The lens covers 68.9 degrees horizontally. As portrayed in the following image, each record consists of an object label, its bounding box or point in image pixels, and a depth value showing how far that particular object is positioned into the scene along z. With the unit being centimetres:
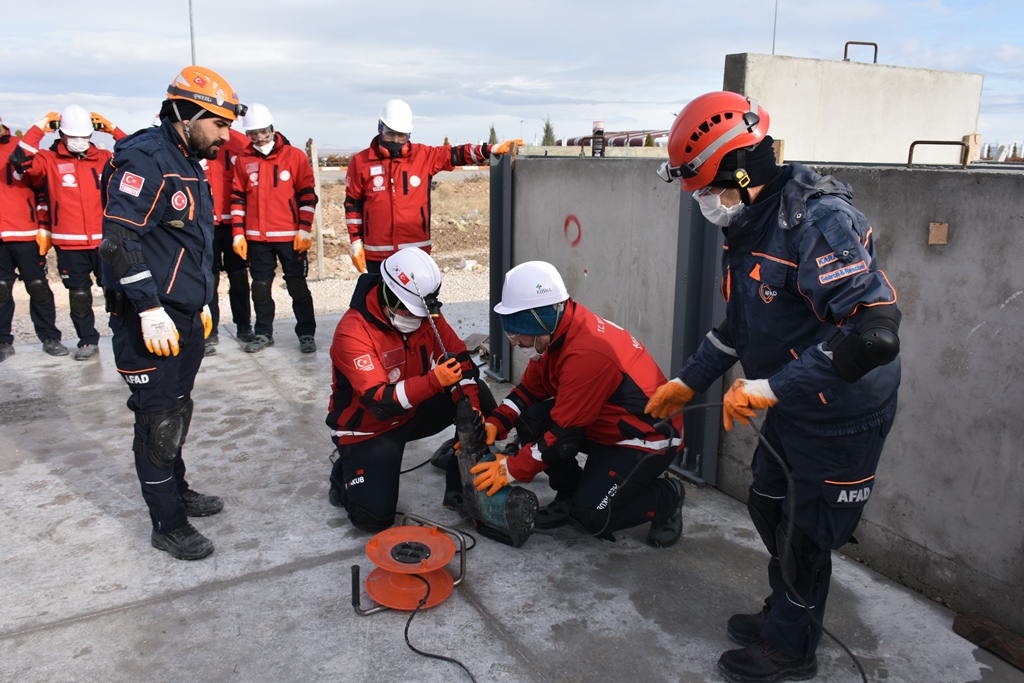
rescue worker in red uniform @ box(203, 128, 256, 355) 663
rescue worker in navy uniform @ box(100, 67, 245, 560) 311
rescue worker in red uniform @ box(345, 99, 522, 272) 585
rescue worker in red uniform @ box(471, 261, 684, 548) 324
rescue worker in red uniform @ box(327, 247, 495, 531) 343
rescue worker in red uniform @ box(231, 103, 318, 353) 644
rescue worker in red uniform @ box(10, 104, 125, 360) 628
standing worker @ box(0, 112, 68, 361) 641
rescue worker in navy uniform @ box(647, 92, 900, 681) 206
